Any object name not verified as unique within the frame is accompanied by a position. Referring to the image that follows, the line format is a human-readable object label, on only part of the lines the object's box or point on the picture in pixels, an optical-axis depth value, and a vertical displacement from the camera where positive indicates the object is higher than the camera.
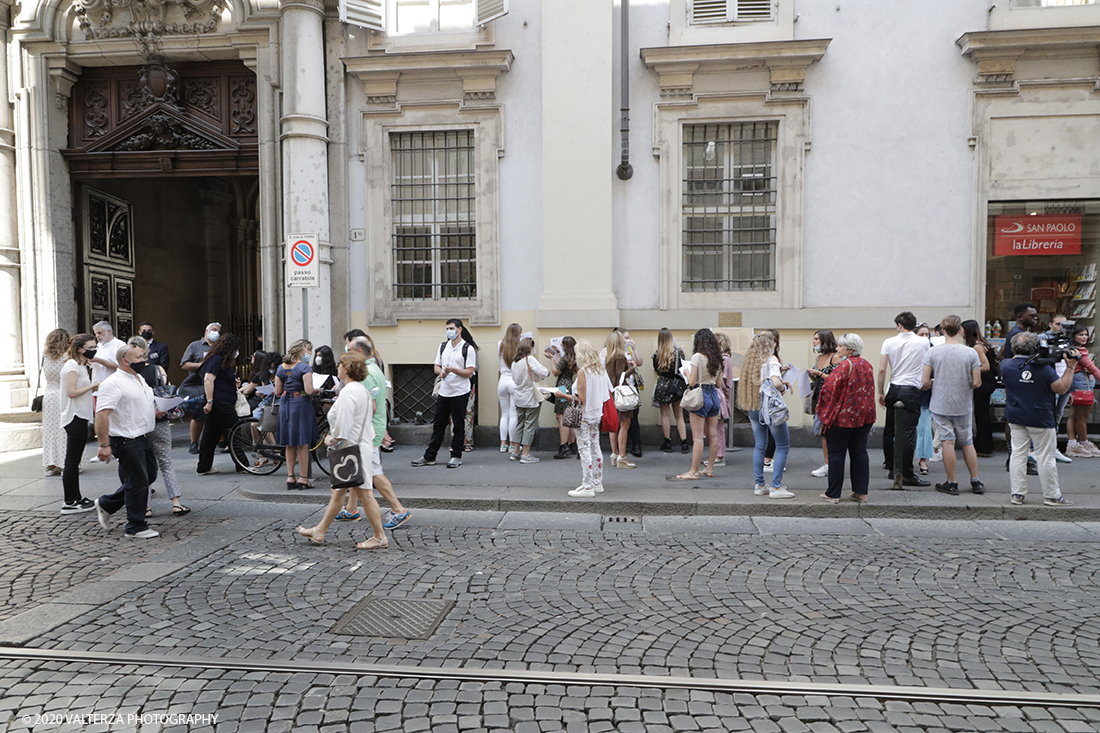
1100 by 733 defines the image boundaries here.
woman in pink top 10.06 -1.27
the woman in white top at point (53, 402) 8.19 -0.87
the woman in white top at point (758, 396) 7.65 -0.79
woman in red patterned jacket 7.16 -0.89
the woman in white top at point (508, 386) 10.19 -0.85
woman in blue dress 8.35 -1.02
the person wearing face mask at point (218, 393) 8.95 -0.83
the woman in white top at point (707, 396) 8.60 -0.85
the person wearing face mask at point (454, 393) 9.55 -0.89
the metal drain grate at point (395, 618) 4.32 -1.78
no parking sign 9.52 +0.77
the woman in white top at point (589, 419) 7.93 -1.02
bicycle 9.01 -1.48
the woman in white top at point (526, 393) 9.94 -0.93
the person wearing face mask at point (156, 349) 11.40 -0.37
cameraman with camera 7.09 -0.83
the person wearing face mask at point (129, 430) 6.37 -0.91
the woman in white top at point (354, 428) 6.05 -0.85
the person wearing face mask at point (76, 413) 7.43 -0.90
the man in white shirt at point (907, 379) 8.16 -0.64
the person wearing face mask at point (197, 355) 10.52 -0.46
